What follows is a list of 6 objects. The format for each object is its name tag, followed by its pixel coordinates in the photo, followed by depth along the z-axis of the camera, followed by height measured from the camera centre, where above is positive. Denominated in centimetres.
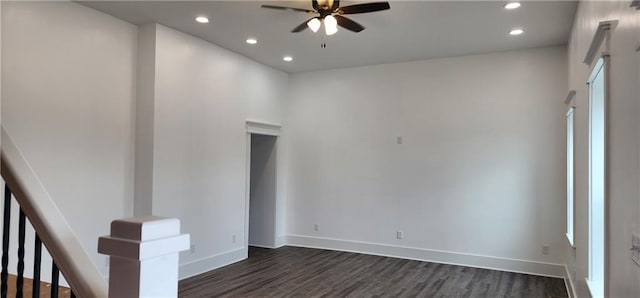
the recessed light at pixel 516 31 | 477 +161
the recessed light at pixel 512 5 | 401 +162
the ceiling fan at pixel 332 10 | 362 +141
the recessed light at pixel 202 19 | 452 +163
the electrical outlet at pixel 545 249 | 537 -118
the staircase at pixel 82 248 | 89 -22
